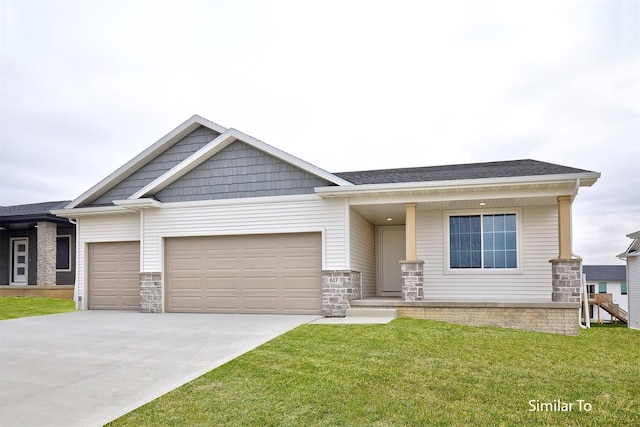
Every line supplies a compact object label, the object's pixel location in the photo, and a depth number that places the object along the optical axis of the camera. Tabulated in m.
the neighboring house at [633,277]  20.33
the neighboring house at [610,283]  40.31
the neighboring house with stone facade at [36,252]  19.84
